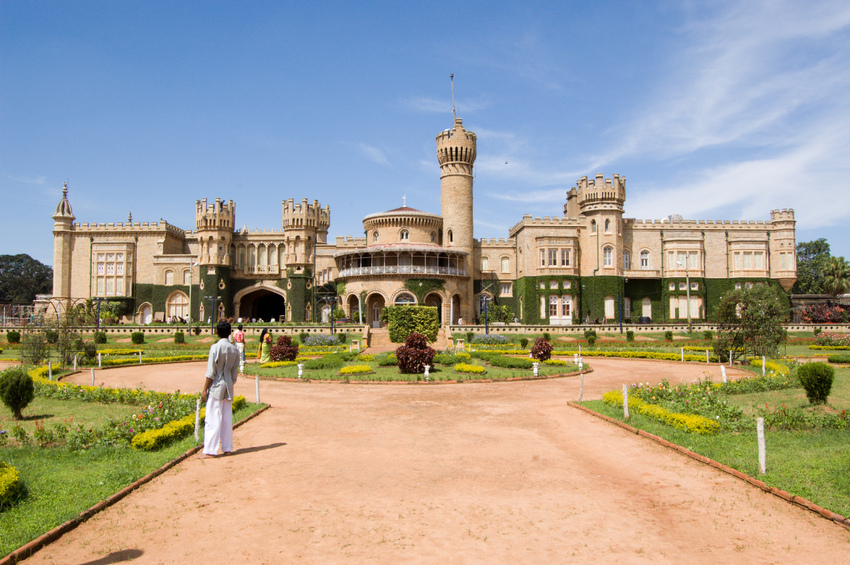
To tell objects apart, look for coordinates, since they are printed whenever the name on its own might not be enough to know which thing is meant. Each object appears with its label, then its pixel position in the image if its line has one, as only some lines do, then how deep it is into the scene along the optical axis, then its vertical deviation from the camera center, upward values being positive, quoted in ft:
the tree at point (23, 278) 317.36 +19.05
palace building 174.19 +15.88
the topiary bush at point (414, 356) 72.79 -5.71
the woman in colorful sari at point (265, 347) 88.94 -5.63
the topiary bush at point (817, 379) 45.47 -5.51
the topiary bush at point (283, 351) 84.74 -5.83
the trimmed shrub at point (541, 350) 80.94 -5.56
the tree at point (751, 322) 79.71 -1.77
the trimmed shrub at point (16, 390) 44.11 -5.93
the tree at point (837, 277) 214.07 +11.95
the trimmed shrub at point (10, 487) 23.56 -7.23
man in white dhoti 32.71 -4.69
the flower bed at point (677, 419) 37.96 -7.55
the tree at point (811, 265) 271.06 +21.40
